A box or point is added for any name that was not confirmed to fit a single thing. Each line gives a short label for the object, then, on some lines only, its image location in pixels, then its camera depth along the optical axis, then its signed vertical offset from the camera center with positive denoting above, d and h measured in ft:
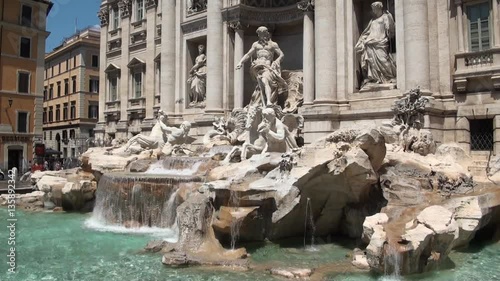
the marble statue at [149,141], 61.05 +2.46
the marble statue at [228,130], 61.16 +4.02
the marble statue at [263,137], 44.24 +2.20
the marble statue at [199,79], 74.28 +13.20
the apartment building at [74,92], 152.66 +23.60
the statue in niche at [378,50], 51.85 +12.51
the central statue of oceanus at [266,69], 61.05 +12.17
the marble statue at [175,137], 59.72 +2.94
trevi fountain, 27.76 -4.07
